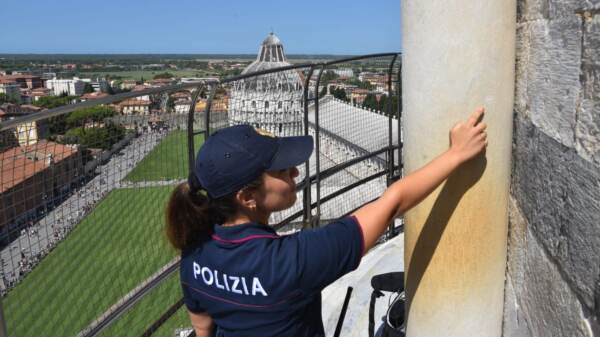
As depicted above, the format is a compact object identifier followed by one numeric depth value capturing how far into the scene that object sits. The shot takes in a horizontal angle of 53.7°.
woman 1.72
